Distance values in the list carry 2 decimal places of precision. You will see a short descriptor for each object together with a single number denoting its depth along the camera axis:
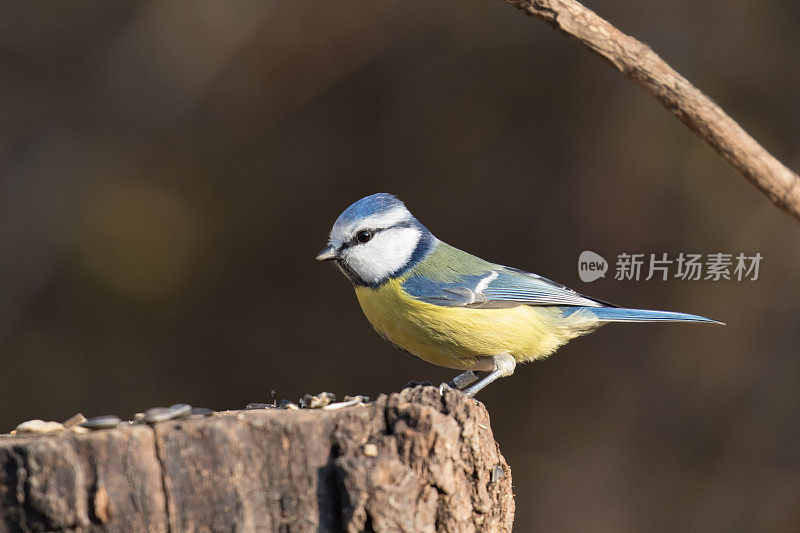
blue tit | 2.97
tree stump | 2.89
